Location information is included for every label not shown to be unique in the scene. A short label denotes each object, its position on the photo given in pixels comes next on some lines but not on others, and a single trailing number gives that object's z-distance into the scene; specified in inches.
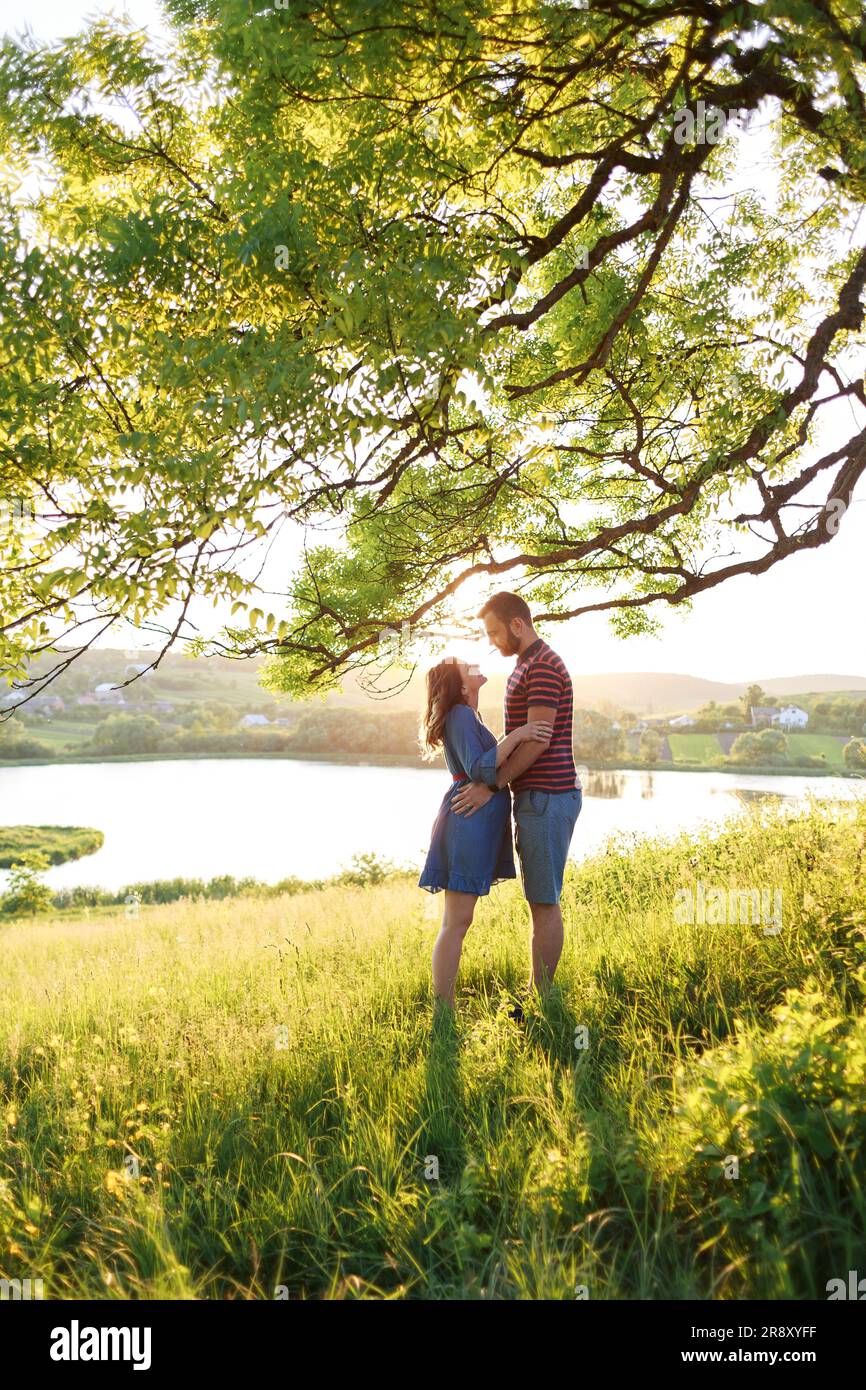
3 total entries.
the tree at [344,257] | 149.4
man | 193.3
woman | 194.2
